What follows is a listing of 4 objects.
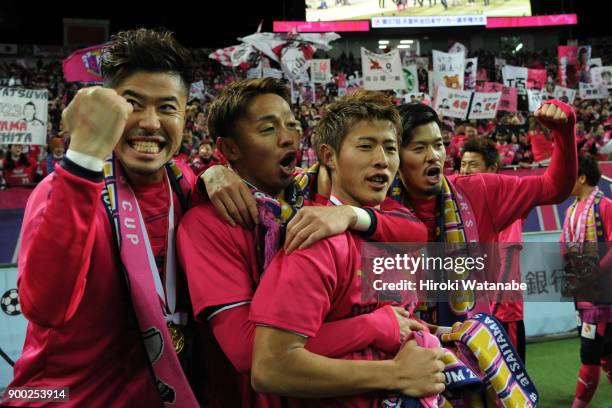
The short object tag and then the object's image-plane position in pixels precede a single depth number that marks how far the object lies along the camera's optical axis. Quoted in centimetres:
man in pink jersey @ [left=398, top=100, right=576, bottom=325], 256
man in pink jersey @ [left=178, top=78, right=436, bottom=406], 153
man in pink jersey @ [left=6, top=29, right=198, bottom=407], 133
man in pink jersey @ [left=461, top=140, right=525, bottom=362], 323
